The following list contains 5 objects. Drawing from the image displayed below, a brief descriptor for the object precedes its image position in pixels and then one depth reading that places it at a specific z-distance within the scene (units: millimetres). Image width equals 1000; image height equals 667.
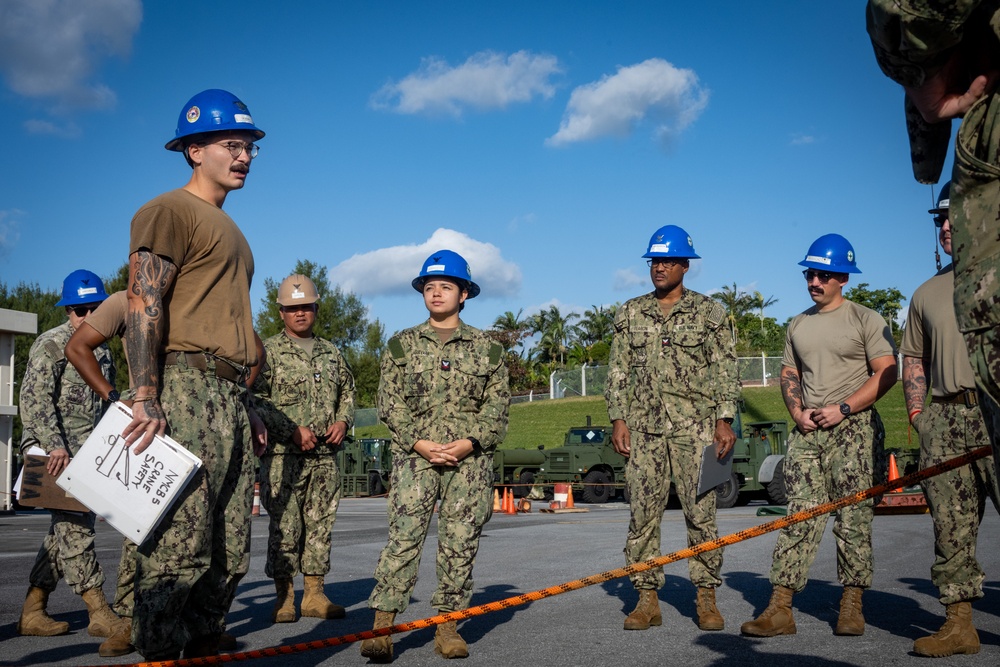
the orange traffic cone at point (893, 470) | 18609
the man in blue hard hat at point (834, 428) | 5785
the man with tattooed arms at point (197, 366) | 3559
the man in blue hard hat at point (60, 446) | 5930
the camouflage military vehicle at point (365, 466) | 31062
